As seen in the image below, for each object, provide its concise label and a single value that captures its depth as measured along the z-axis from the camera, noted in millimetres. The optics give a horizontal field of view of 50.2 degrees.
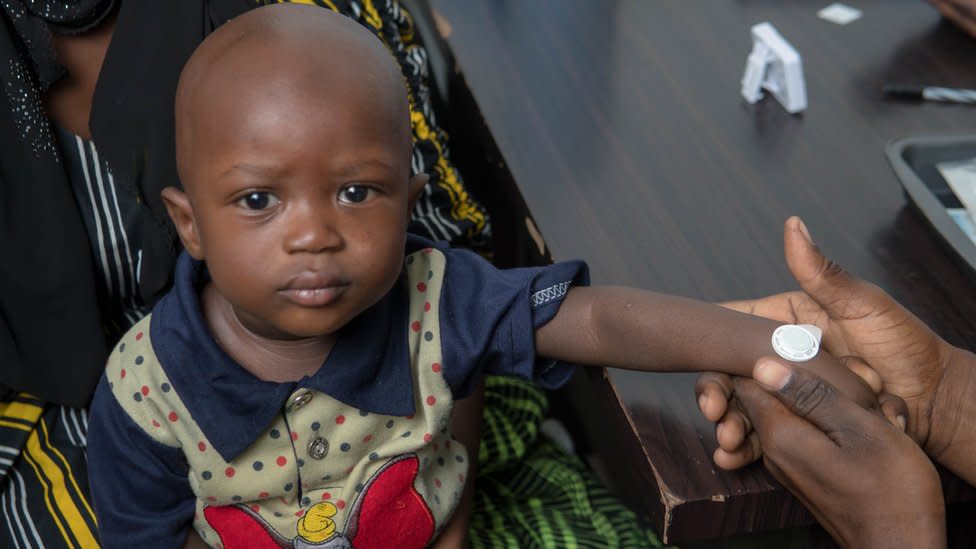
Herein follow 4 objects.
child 836
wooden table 991
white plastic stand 1313
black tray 1189
